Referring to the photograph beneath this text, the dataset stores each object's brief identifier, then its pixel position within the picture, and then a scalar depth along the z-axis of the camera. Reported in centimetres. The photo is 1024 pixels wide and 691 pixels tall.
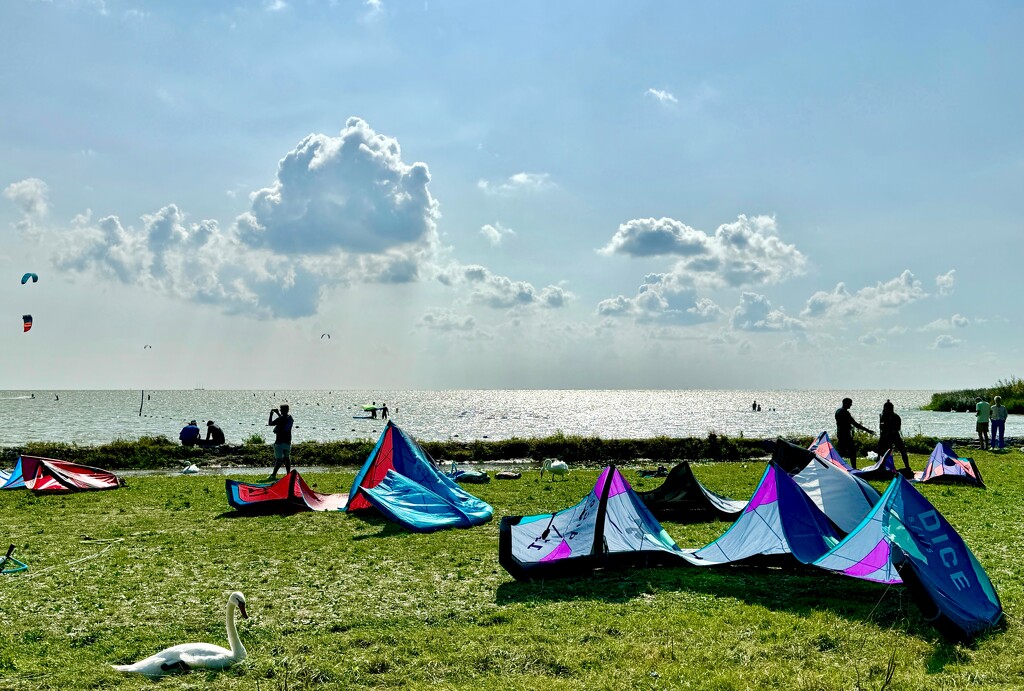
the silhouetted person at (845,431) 2097
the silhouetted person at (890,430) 2130
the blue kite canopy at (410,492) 1453
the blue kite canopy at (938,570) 746
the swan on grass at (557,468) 2491
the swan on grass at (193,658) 682
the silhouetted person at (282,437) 2159
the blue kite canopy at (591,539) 1029
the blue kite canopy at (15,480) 2064
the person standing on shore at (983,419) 3125
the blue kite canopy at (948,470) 1988
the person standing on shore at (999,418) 3120
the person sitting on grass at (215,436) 3853
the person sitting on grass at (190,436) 3806
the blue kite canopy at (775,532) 1024
